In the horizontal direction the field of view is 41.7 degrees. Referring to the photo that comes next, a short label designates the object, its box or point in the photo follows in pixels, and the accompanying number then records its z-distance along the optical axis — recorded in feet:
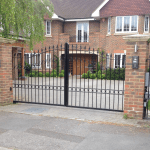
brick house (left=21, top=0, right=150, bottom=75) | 57.93
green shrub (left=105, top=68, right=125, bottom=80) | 52.75
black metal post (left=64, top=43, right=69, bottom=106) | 21.94
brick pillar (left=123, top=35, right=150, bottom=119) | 17.74
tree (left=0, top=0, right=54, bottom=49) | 24.84
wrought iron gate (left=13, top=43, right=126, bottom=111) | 22.16
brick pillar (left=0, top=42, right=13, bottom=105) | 22.70
